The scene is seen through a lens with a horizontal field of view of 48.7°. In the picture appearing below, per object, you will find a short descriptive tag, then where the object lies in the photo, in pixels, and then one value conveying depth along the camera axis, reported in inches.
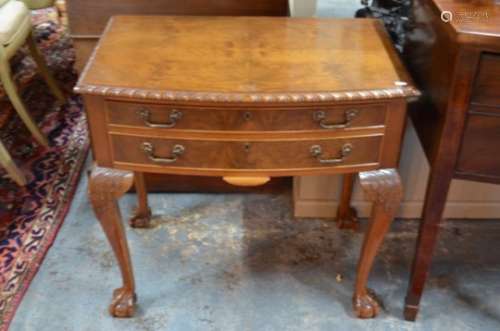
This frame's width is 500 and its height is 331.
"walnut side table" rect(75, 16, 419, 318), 44.3
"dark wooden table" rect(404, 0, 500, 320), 41.9
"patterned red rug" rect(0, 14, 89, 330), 64.7
